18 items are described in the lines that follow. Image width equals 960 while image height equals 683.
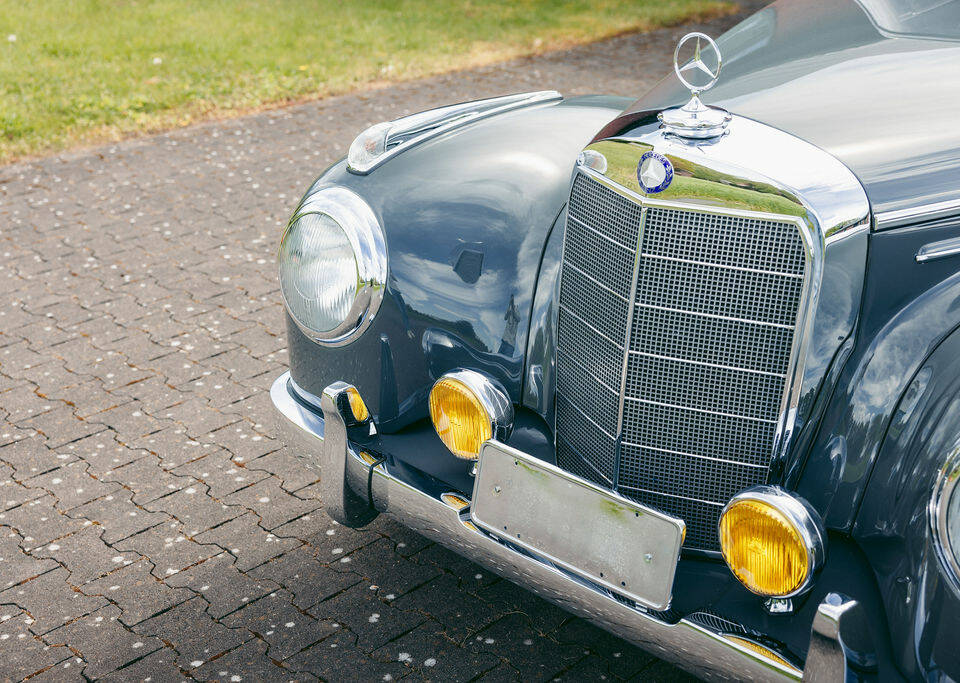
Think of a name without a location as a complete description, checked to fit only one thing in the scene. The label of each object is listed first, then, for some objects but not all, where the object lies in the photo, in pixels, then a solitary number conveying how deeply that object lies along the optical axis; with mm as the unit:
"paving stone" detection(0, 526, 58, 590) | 2928
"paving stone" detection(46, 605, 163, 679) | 2611
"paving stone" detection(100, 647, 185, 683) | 2553
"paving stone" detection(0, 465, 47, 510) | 3262
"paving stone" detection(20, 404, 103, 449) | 3607
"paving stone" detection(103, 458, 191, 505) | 3314
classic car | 1848
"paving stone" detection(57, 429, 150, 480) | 3449
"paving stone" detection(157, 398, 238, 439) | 3672
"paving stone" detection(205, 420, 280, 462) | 3538
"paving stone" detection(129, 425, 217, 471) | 3494
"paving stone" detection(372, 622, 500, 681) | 2568
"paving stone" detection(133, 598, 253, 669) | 2648
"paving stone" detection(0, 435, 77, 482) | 3420
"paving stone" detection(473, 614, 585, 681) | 2584
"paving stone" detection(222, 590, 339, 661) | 2672
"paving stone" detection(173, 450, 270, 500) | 3350
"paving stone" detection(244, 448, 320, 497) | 3371
